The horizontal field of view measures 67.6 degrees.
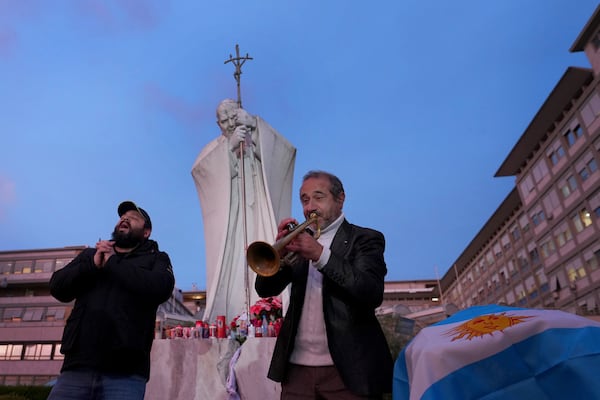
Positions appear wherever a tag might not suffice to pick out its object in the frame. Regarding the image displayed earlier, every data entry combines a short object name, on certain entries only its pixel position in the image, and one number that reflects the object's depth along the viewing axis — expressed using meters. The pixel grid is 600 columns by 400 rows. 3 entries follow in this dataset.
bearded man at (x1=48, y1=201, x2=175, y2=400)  2.49
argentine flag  1.51
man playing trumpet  2.21
